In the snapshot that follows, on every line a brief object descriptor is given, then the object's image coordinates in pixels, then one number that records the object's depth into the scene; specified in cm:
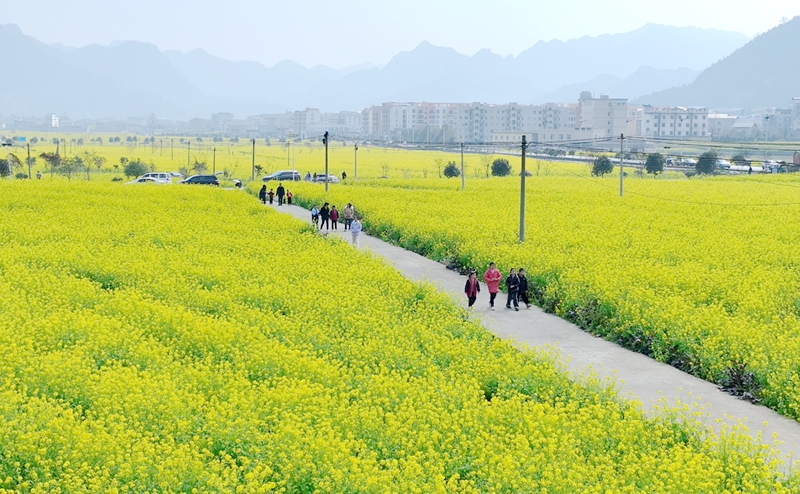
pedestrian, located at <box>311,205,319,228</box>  3650
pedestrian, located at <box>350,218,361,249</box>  3239
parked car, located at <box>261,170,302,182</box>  7075
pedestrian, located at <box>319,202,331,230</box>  3669
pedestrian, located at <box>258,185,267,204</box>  4888
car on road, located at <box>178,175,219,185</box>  6462
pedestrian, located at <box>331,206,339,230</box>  3672
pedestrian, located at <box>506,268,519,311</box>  2227
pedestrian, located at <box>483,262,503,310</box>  2253
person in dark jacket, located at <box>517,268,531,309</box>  2264
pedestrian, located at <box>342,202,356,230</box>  3591
